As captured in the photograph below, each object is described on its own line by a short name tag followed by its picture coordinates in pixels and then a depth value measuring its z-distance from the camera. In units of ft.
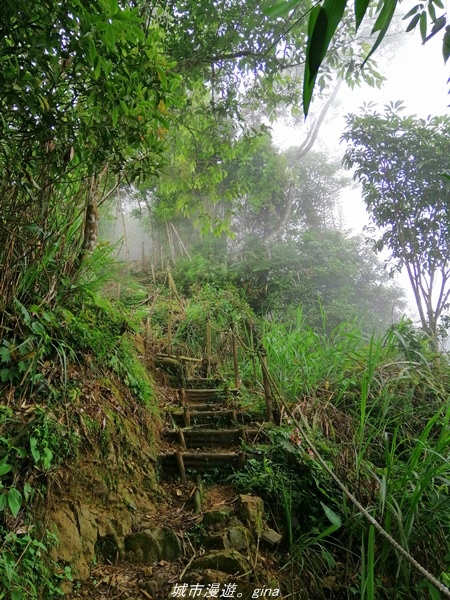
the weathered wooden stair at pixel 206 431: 9.07
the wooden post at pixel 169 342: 15.02
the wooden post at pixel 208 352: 15.03
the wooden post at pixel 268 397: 9.13
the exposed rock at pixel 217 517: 6.93
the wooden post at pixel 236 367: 12.21
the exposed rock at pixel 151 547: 6.50
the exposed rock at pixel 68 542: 5.75
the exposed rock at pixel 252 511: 6.75
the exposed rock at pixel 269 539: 6.63
